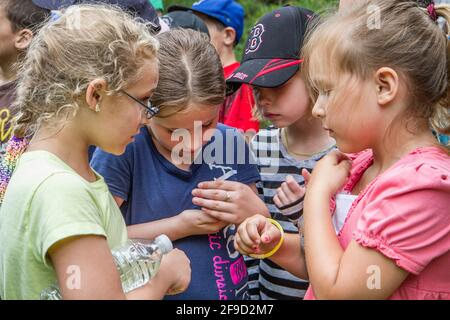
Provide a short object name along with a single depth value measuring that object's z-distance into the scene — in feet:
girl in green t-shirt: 5.11
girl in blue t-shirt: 7.23
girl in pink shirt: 5.10
